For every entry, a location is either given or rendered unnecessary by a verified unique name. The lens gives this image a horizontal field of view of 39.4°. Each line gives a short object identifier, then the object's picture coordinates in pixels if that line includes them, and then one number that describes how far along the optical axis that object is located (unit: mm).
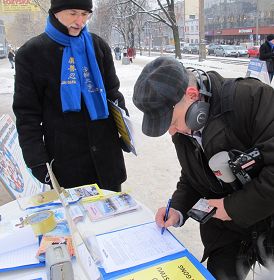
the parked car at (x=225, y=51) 30266
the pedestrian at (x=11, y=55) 24477
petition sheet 1394
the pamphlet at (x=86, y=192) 1915
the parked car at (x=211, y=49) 33450
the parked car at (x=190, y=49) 39016
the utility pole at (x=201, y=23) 18688
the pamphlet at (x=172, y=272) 1299
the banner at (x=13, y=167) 2807
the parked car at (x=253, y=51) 26581
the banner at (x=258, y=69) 6410
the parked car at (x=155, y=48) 51894
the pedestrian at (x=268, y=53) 8266
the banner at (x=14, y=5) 21719
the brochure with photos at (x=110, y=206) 1753
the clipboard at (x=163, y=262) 1312
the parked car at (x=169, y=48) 43062
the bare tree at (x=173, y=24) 20578
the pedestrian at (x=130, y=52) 26939
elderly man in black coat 2102
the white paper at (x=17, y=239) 1528
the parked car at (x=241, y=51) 29822
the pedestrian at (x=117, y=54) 30980
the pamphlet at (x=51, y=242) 1439
